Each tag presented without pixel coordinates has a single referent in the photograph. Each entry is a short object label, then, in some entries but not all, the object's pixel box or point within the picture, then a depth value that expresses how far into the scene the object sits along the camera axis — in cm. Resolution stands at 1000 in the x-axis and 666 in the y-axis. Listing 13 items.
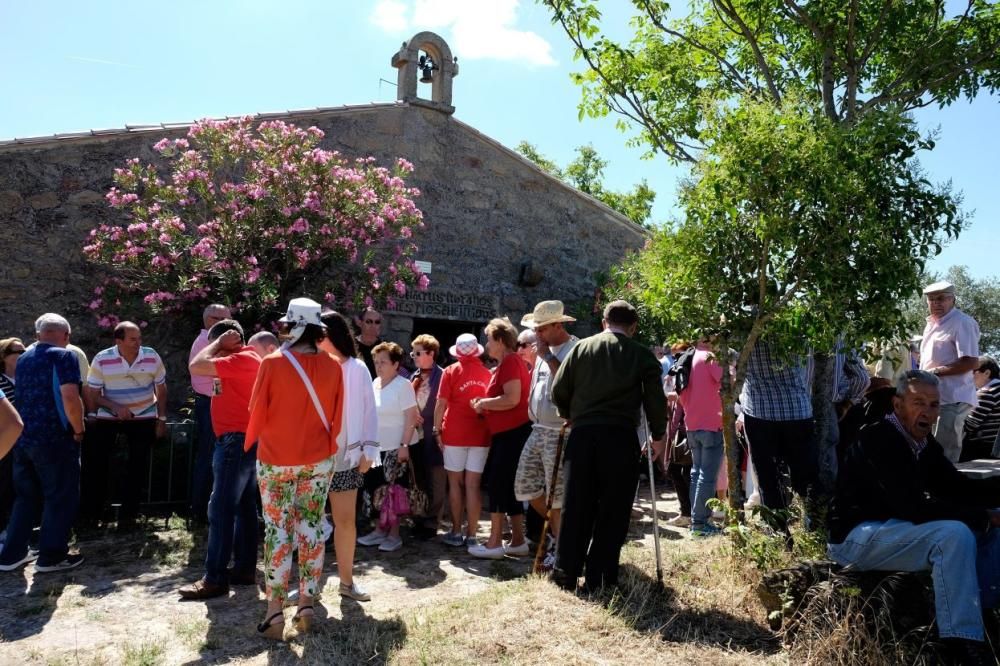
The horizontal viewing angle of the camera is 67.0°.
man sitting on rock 354
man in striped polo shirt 691
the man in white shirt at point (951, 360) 559
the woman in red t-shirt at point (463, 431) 647
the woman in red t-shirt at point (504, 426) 616
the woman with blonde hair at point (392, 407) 641
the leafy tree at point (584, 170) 3052
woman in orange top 438
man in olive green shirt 479
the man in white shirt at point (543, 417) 563
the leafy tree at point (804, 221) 453
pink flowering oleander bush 834
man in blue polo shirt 567
